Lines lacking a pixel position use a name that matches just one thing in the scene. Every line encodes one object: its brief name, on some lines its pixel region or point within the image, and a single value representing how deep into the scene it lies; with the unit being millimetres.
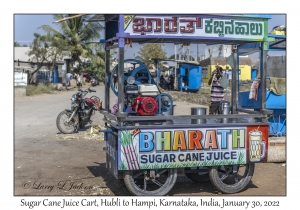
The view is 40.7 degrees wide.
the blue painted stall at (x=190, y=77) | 27219
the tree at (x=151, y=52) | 41094
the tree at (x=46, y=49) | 30750
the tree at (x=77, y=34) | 31969
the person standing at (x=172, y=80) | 30214
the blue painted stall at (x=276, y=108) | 9500
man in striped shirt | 8820
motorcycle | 11125
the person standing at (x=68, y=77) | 34253
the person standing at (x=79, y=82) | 31062
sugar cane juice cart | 5531
